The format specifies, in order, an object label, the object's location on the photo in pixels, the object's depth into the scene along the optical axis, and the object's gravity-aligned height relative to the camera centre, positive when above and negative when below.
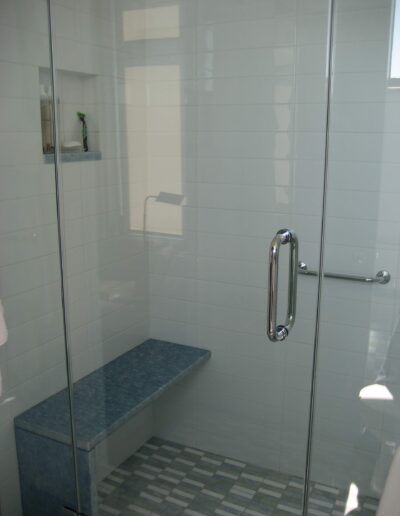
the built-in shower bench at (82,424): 2.34 -1.15
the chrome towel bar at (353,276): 2.17 -0.53
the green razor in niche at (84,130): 2.40 +0.00
